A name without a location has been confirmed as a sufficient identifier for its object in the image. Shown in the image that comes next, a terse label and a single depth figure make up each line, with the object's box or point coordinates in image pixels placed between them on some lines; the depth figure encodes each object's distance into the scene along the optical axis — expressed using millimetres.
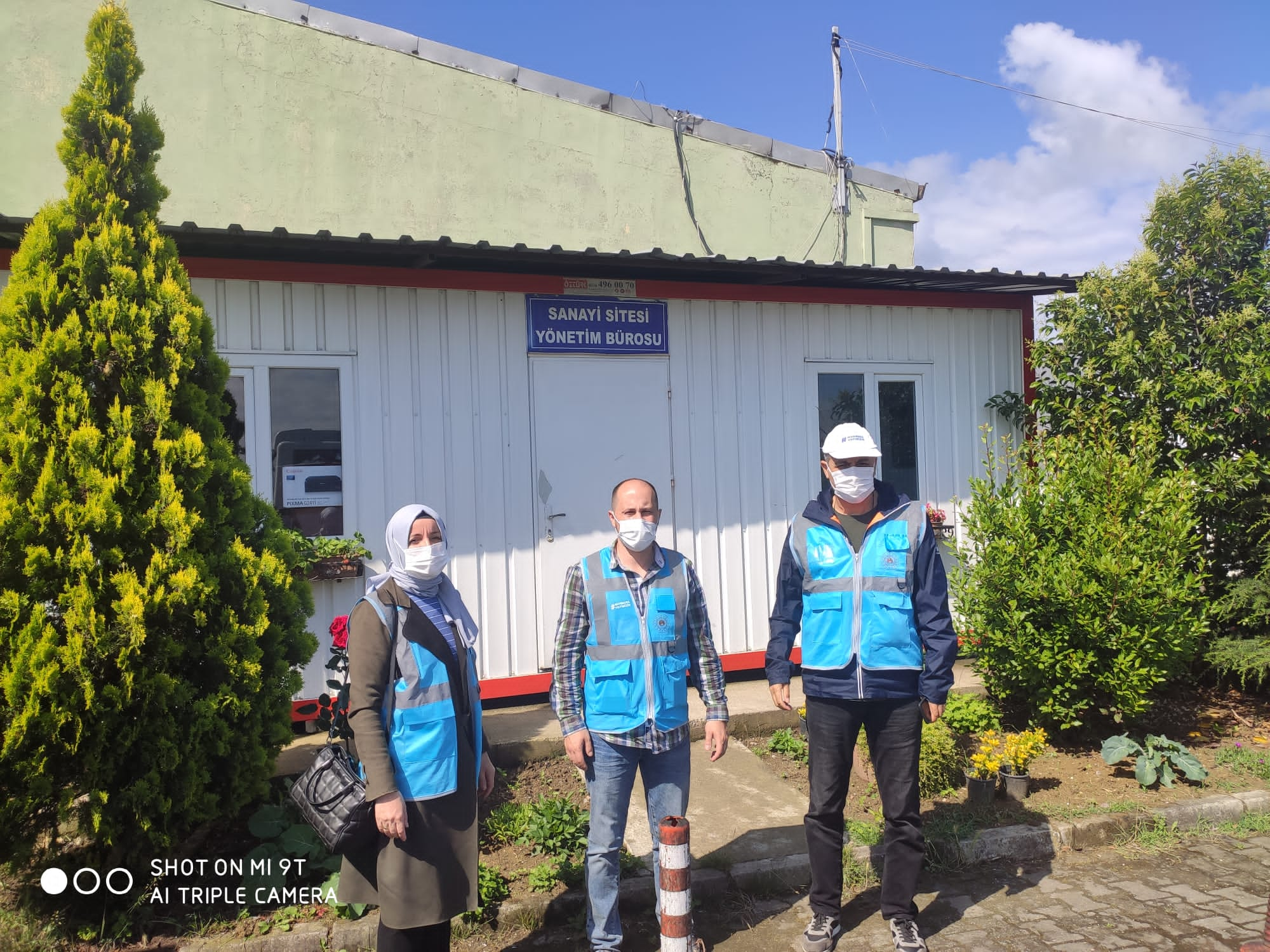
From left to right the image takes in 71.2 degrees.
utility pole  12719
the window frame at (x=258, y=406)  6074
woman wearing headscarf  2955
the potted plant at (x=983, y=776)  5074
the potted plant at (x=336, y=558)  5898
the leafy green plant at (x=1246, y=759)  5684
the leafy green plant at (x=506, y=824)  4535
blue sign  6820
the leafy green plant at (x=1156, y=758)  5332
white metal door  6785
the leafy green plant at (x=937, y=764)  5148
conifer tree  3457
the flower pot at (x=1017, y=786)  5152
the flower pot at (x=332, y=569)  5922
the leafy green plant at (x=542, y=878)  4066
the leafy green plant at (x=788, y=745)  5871
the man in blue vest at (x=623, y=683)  3512
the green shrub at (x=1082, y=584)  5469
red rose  4469
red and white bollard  3238
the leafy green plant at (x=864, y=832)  4664
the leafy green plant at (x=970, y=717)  5715
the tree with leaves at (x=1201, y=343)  6742
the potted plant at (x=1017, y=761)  5160
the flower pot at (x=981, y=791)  5074
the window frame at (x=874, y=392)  7590
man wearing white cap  3785
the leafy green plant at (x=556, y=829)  4379
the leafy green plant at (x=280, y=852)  3932
